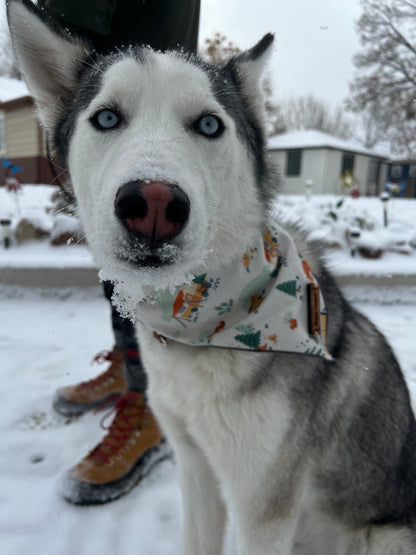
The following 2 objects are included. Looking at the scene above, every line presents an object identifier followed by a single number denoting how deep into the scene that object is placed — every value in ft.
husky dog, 0.93
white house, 55.42
